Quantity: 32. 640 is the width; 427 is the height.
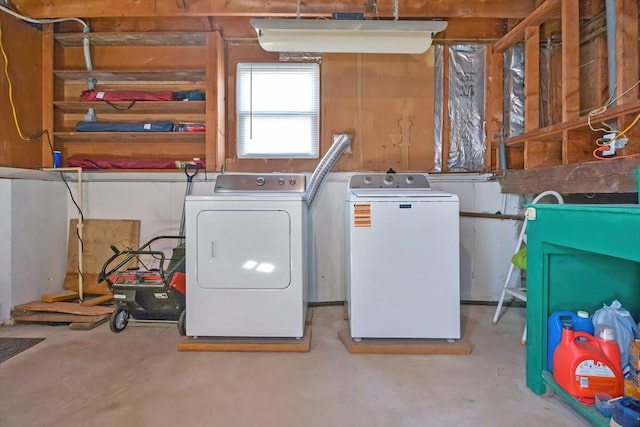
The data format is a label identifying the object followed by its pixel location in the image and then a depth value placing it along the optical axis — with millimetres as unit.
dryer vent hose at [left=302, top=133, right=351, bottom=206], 2908
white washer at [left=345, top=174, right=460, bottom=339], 2195
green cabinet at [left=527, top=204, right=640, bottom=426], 1656
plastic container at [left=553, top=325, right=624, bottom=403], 1492
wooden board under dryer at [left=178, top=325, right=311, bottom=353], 2215
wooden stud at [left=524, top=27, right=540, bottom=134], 2807
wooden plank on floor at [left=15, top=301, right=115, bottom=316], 2688
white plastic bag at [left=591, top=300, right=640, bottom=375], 1582
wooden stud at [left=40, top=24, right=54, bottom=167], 3143
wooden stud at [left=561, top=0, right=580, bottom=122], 2391
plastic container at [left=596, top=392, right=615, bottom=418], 1383
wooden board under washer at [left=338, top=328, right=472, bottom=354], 2182
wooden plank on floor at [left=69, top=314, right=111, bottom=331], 2592
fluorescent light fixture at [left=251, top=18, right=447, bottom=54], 2291
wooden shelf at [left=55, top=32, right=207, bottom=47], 3121
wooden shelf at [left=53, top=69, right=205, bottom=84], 3154
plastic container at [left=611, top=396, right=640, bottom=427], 1221
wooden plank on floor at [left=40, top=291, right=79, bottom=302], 2877
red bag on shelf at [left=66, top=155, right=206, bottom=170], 3180
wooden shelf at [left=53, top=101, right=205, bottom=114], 3145
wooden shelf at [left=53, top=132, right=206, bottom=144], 3148
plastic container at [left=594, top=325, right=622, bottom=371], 1525
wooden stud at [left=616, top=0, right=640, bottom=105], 2037
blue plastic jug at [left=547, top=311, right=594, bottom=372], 1630
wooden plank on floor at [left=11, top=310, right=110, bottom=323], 2650
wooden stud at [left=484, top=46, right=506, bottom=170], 3230
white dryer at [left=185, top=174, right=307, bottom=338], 2260
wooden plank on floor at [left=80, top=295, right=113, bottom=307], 2891
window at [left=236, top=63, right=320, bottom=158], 3334
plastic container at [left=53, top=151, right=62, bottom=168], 3168
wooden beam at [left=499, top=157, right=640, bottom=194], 1934
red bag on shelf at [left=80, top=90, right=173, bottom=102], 3120
